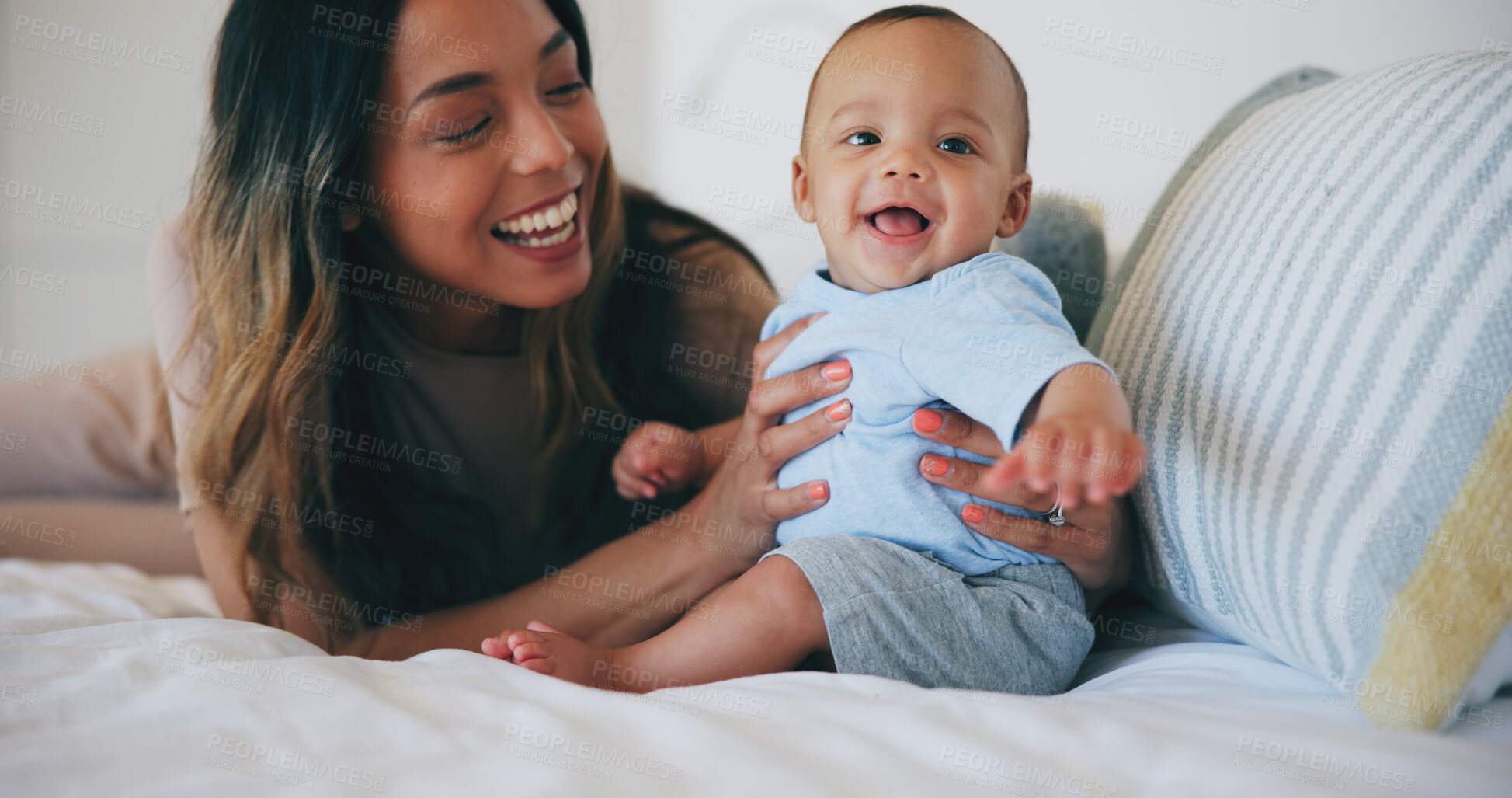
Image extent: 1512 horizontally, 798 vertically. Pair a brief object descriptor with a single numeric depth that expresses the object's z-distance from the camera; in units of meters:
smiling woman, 1.17
